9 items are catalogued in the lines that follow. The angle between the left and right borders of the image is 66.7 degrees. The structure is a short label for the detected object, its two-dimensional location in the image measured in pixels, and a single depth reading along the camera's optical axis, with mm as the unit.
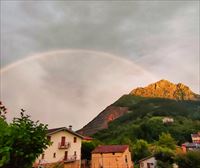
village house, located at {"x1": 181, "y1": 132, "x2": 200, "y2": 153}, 44032
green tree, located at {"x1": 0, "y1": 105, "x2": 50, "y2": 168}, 5882
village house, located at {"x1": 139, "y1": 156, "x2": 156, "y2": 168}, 32116
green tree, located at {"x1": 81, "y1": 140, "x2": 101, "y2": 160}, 30901
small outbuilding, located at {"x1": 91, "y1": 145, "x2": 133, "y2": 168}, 27751
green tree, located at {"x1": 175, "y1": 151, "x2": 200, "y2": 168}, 23391
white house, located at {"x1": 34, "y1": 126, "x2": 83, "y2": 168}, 24691
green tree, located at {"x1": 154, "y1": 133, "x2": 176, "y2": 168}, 28452
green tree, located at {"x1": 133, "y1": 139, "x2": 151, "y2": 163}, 38768
